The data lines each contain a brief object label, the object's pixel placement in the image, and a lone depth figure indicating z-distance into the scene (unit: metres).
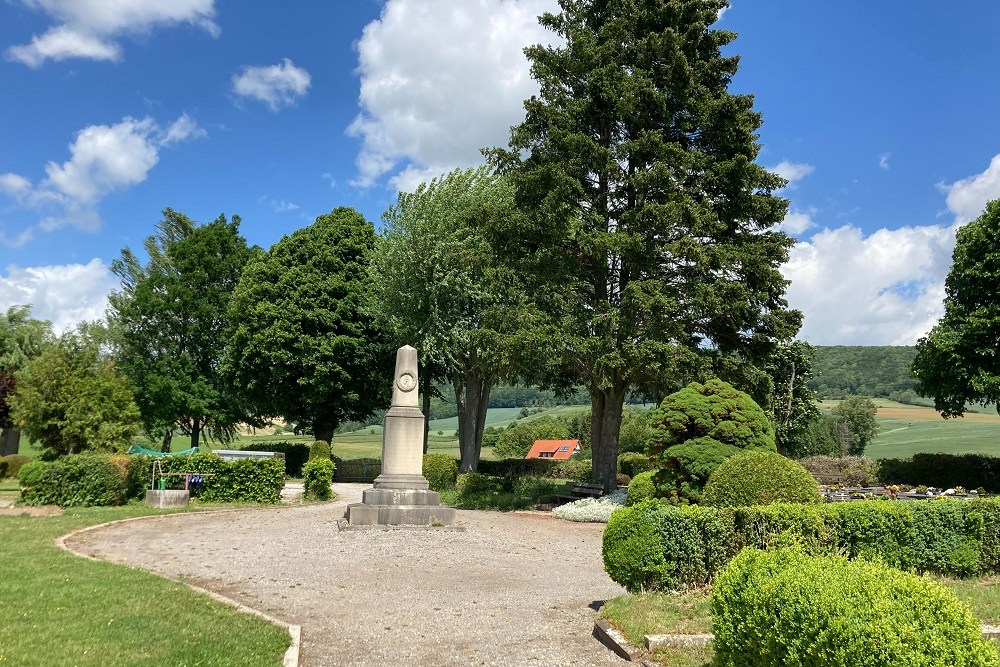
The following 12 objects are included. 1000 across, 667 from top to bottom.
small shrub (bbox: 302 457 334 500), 23.58
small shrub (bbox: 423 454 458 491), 25.47
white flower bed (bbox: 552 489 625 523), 19.12
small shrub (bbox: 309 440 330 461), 28.71
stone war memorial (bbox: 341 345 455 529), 16.50
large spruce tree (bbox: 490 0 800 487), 20.33
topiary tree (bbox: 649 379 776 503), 11.92
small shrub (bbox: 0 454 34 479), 29.09
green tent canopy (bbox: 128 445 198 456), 22.46
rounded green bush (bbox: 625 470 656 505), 13.69
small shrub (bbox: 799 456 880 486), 27.72
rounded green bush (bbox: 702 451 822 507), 9.83
